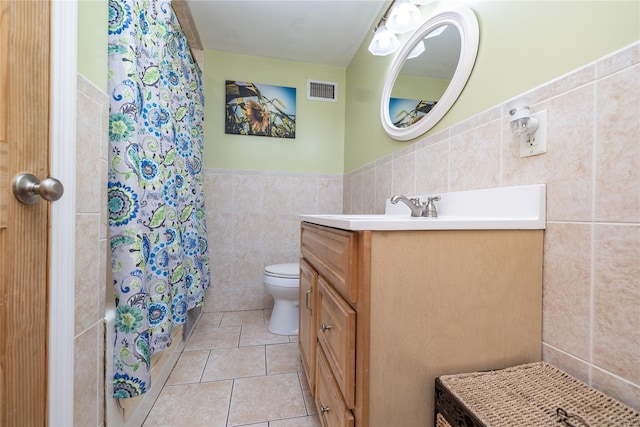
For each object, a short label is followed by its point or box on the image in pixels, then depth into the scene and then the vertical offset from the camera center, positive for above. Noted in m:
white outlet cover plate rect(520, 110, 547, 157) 0.69 +0.20
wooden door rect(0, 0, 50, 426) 0.49 -0.03
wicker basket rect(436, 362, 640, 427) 0.48 -0.38
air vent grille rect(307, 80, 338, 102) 2.33 +1.09
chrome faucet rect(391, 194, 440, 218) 0.95 +0.02
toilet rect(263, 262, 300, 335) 1.74 -0.59
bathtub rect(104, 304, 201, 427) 0.86 -0.74
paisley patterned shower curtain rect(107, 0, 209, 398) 0.89 +0.10
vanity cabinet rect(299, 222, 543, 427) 0.60 -0.24
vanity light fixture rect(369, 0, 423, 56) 1.26 +0.97
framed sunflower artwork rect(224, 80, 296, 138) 2.18 +0.86
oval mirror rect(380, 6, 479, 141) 0.97 +0.63
